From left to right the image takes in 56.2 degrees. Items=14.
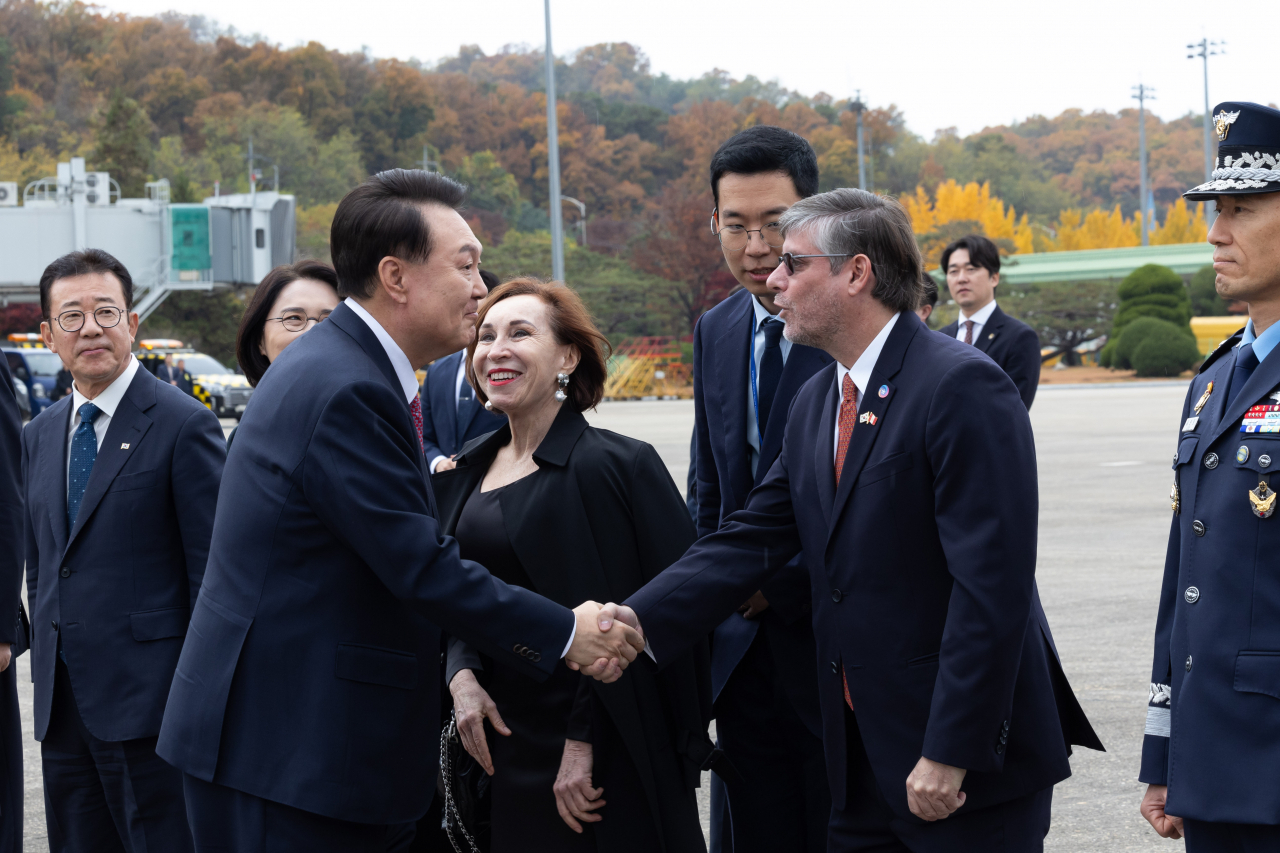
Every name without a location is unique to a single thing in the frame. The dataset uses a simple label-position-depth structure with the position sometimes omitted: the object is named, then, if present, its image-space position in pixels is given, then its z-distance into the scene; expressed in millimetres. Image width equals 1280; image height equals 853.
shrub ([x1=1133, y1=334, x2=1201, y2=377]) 36688
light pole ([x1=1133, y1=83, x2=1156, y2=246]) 60947
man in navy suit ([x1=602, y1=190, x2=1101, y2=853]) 2475
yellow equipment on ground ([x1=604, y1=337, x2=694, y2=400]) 39406
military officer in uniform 2250
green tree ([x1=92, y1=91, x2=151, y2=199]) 50594
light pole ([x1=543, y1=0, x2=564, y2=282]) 19891
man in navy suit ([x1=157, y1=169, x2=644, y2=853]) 2473
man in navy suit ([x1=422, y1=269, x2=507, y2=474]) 5066
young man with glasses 3332
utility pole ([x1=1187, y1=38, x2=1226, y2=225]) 54938
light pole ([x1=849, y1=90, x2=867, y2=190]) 52125
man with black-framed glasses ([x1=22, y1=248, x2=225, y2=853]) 3455
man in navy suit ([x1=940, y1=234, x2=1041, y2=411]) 7238
